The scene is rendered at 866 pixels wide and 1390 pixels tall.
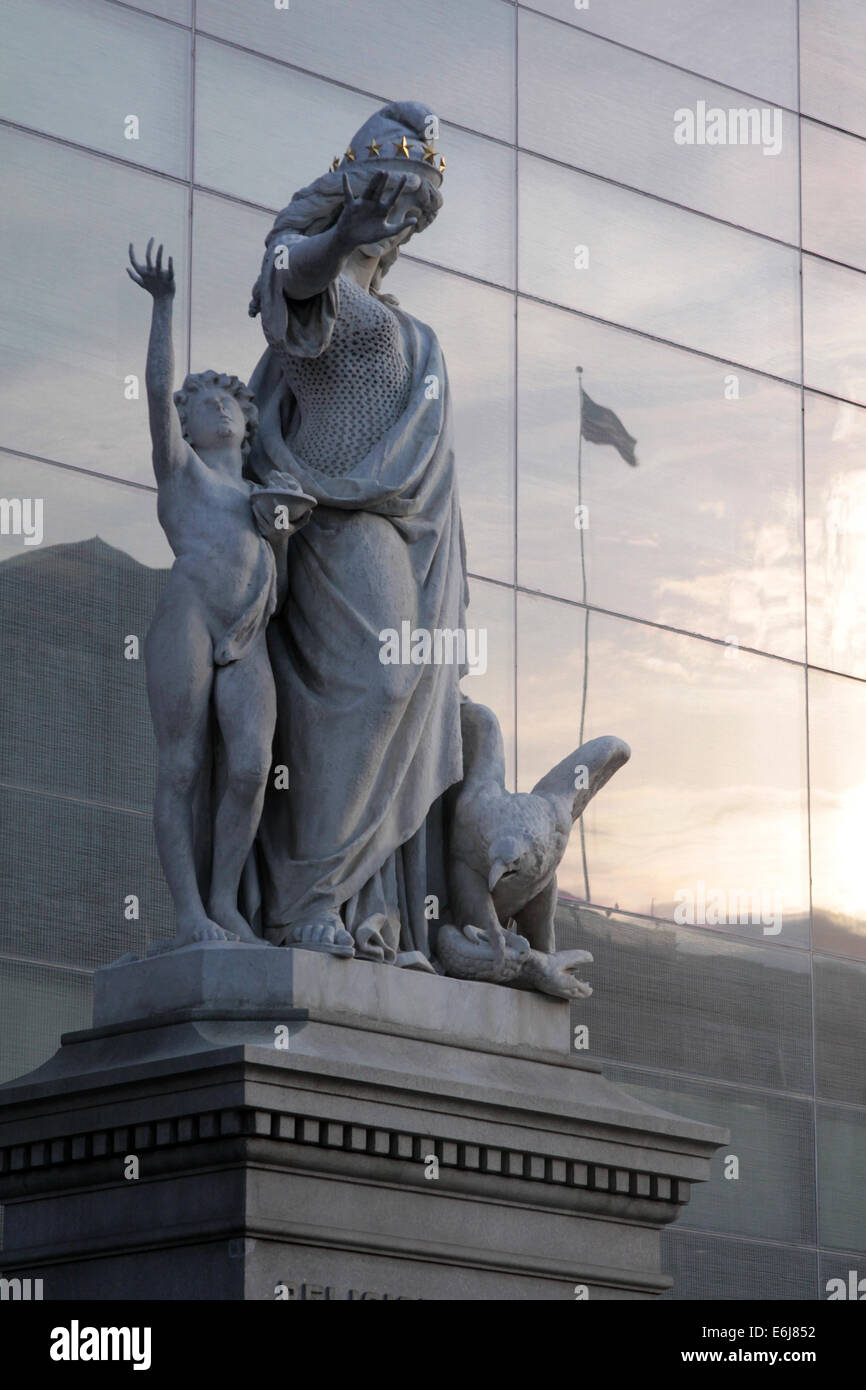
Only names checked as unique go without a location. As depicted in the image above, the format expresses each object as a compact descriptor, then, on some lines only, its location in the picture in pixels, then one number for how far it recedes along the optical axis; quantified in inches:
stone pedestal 371.9
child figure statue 403.2
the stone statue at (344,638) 405.1
